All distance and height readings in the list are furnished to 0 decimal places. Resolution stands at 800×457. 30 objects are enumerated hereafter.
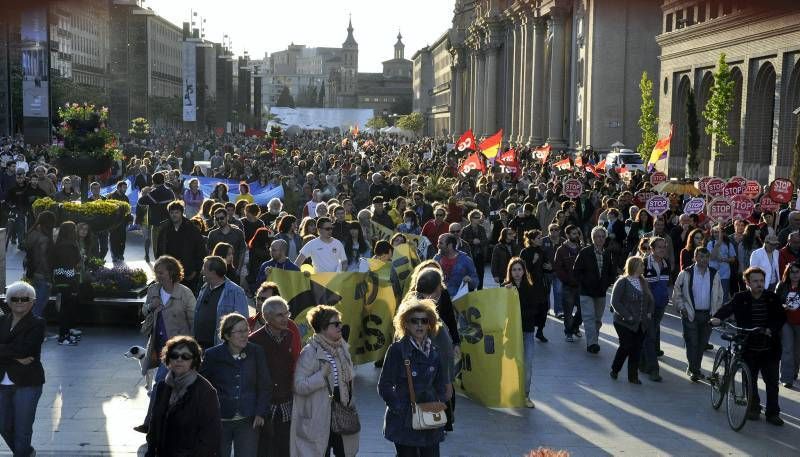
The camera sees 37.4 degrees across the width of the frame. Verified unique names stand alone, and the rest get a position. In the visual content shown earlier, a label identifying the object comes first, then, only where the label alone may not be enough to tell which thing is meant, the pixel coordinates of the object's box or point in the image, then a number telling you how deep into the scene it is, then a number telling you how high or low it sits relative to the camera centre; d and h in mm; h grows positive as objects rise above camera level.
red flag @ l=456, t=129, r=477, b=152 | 44362 +149
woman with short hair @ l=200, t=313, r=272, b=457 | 6949 -1382
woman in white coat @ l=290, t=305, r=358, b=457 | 6902 -1388
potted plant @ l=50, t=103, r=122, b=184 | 28703 -10
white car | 45188 -471
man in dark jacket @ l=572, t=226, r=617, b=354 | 14203 -1600
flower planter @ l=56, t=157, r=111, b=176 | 28859 -575
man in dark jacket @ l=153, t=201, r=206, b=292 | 13164 -1126
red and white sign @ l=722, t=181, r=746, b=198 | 20516 -694
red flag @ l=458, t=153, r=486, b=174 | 33562 -516
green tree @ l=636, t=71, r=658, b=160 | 46188 +1384
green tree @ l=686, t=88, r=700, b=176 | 38250 +468
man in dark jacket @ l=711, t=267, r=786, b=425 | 10523 -1581
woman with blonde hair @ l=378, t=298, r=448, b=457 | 6723 -1340
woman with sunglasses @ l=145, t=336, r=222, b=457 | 5781 -1319
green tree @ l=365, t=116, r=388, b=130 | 170525 +3292
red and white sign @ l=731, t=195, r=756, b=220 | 18172 -892
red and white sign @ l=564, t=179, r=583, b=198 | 24797 -860
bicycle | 10219 -2073
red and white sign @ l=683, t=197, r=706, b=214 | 20125 -978
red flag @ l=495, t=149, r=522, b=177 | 36906 -486
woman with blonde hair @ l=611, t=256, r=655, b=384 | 12297 -1692
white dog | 8750 -1564
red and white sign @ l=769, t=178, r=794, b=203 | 19812 -683
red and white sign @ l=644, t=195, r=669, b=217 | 19781 -952
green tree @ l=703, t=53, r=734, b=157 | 37875 +1475
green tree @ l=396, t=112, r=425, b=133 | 159250 +3131
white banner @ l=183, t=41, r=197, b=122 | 68250 +3569
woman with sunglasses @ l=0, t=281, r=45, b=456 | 8062 -1553
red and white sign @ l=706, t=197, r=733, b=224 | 18266 -930
